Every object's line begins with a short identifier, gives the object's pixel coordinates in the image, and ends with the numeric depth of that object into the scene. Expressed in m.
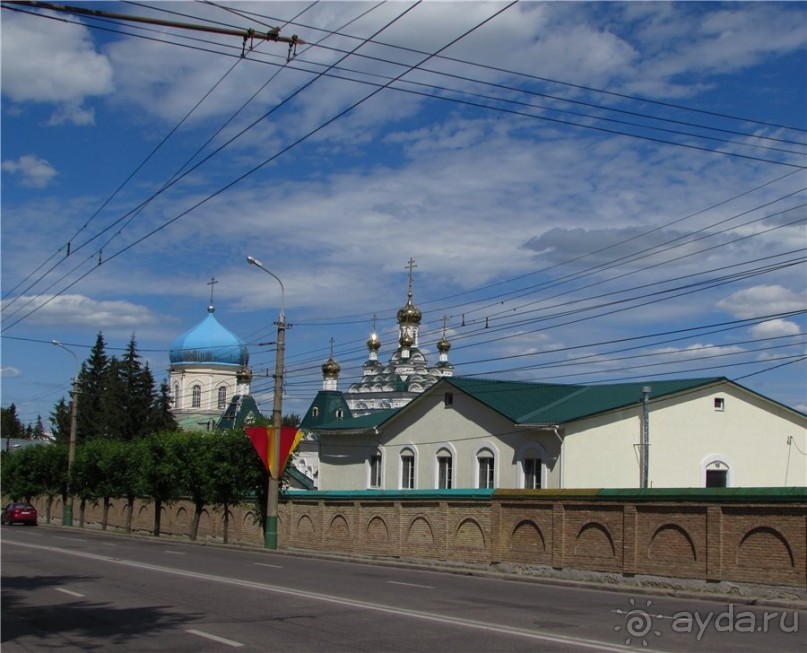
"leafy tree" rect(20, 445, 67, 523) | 64.56
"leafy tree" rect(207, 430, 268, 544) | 40.75
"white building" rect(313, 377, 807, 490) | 38.88
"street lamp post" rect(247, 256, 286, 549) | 34.28
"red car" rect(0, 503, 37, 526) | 56.44
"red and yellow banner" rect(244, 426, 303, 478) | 34.66
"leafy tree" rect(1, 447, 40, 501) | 71.06
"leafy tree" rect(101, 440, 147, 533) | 52.12
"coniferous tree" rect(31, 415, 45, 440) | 152.25
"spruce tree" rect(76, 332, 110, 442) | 93.44
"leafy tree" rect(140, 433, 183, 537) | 45.53
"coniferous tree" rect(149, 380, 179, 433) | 89.69
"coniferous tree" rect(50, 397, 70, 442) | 103.89
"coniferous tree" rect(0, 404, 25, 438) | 149.80
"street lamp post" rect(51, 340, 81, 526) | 54.72
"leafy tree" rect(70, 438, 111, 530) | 57.84
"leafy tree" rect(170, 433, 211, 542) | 42.22
